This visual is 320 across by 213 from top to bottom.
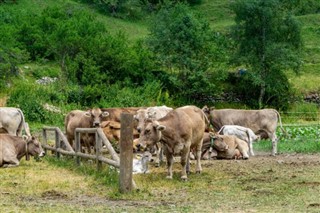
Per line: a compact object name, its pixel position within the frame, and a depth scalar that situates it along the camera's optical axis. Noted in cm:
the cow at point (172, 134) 1427
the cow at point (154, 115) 1578
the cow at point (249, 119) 2434
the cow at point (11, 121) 2094
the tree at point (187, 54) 4672
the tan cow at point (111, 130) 1994
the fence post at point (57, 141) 1938
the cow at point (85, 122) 1823
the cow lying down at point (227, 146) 1966
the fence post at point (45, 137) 2124
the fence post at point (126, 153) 1248
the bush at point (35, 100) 3528
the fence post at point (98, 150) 1522
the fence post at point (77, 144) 1708
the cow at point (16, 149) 1719
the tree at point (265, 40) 4703
